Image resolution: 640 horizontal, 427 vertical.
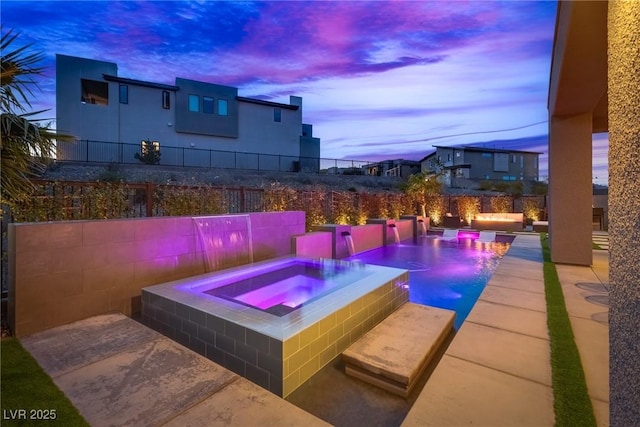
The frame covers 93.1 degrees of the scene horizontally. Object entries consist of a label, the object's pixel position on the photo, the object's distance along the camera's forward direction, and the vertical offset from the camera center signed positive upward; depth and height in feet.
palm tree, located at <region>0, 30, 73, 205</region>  9.84 +2.84
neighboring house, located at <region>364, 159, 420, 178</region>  109.74 +16.85
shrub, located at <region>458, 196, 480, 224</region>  55.83 +0.72
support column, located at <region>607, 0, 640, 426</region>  3.26 -0.02
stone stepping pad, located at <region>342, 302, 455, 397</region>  9.69 -5.04
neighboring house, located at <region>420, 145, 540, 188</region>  121.39 +19.66
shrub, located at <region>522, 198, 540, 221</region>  53.47 +0.19
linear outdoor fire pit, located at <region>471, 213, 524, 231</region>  46.44 -1.83
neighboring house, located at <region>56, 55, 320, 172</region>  62.08 +20.51
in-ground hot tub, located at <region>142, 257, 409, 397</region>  9.55 -4.18
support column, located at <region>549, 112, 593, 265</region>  21.34 +1.68
